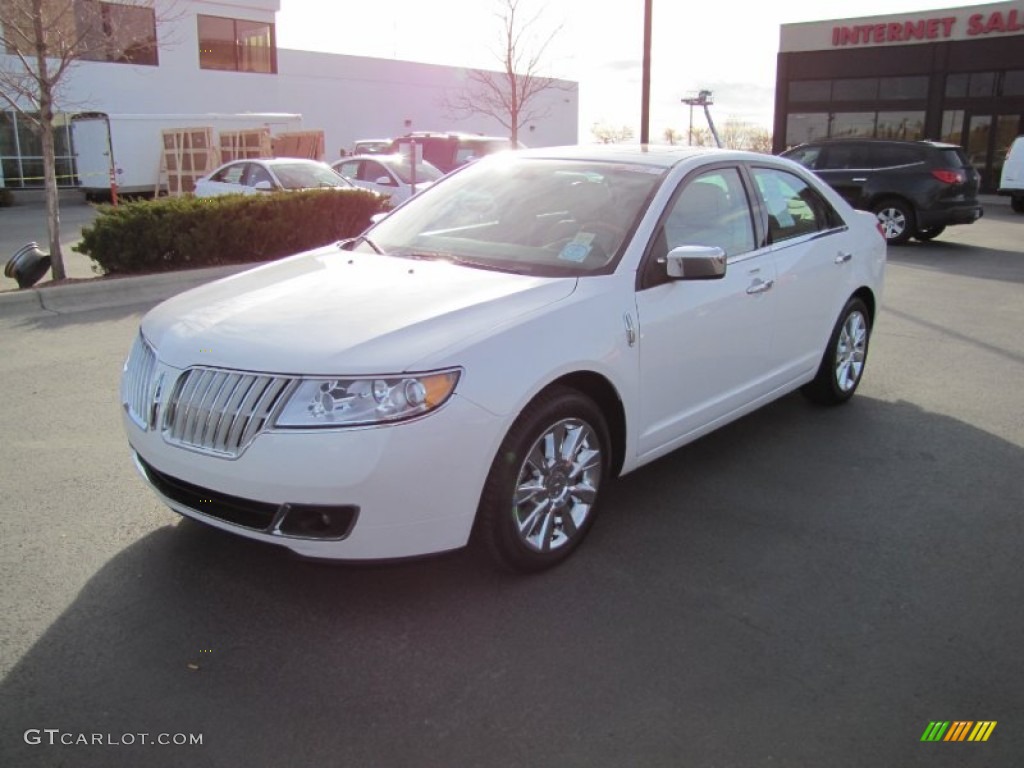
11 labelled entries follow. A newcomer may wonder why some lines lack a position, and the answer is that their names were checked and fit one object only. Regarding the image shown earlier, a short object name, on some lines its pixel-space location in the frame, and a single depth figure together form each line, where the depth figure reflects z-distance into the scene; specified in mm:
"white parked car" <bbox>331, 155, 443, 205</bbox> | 16609
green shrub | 10156
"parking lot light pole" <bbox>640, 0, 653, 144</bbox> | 14133
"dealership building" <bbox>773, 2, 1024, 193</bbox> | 29250
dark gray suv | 15070
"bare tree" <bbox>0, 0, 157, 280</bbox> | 9578
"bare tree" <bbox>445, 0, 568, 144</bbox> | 19989
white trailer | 26781
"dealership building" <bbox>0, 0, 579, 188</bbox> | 29094
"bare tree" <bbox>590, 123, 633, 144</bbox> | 34006
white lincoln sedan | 3072
